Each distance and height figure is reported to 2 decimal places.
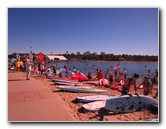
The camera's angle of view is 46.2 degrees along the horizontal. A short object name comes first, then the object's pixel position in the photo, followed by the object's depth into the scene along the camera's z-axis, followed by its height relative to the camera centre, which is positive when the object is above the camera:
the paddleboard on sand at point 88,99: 4.62 -0.78
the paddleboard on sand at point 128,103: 4.06 -0.78
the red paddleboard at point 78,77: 8.70 -0.49
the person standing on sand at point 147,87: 4.96 -0.52
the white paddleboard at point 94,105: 4.11 -0.85
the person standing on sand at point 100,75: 9.20 -0.42
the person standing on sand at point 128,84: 4.13 -0.38
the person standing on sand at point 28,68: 5.90 -0.07
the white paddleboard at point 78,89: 5.57 -0.67
